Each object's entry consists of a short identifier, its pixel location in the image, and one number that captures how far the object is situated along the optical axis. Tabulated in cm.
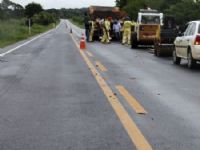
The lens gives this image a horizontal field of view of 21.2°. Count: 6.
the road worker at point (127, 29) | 3419
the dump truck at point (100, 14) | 3859
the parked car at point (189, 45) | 1634
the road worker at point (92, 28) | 3825
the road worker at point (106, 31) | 3622
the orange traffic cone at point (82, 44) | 2906
